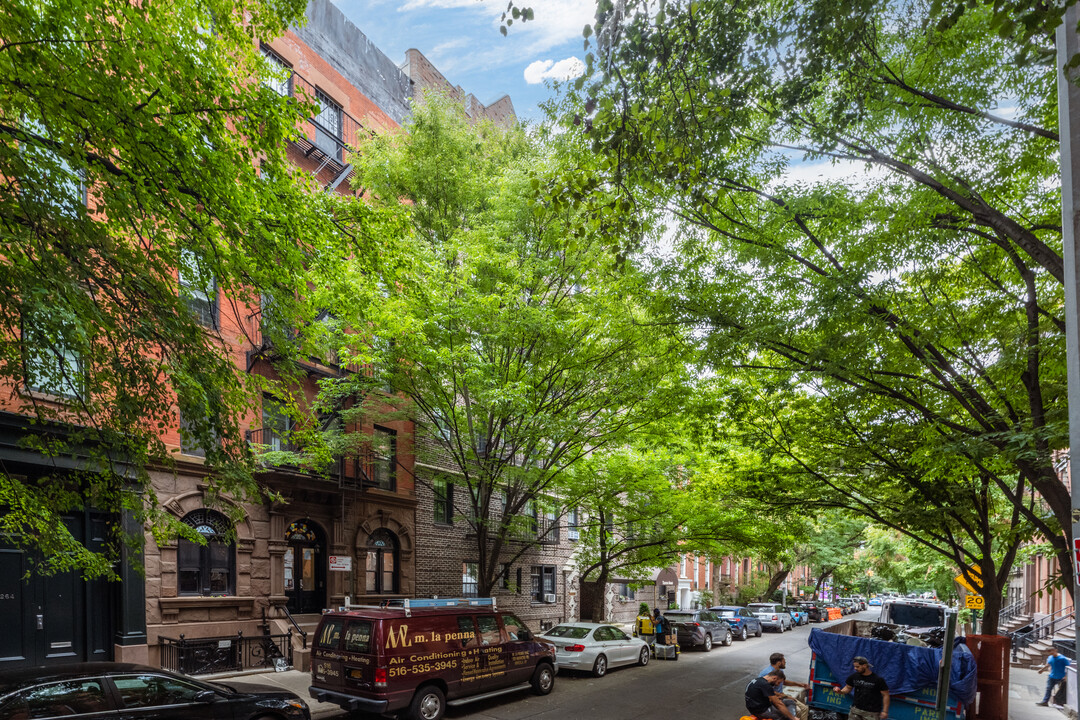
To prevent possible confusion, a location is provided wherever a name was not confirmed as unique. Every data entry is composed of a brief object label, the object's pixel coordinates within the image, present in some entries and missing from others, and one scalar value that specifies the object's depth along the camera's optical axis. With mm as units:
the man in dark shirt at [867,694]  10281
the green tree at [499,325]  15203
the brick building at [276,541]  13664
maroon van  11344
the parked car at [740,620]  31378
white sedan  17797
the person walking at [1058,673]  15727
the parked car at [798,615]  42000
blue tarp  11320
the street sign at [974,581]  15734
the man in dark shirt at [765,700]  9695
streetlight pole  4691
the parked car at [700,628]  25891
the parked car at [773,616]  36188
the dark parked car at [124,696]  7266
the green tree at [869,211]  6883
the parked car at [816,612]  47062
